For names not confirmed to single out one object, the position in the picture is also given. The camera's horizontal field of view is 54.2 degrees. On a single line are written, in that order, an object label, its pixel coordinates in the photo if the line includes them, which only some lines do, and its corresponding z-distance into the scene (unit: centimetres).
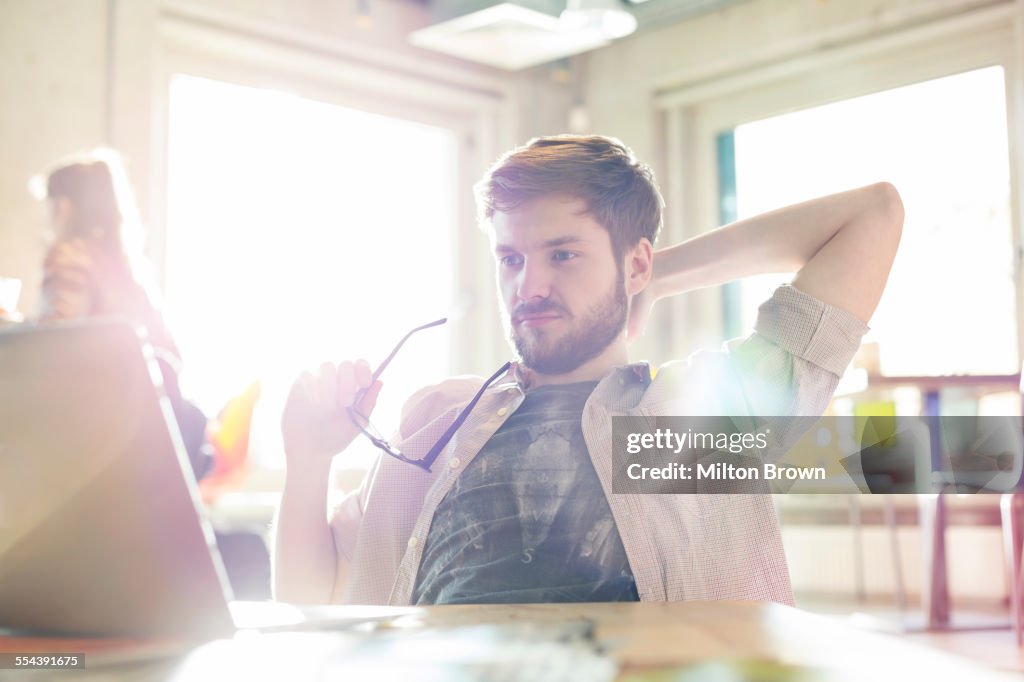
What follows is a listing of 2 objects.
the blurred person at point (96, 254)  243
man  106
